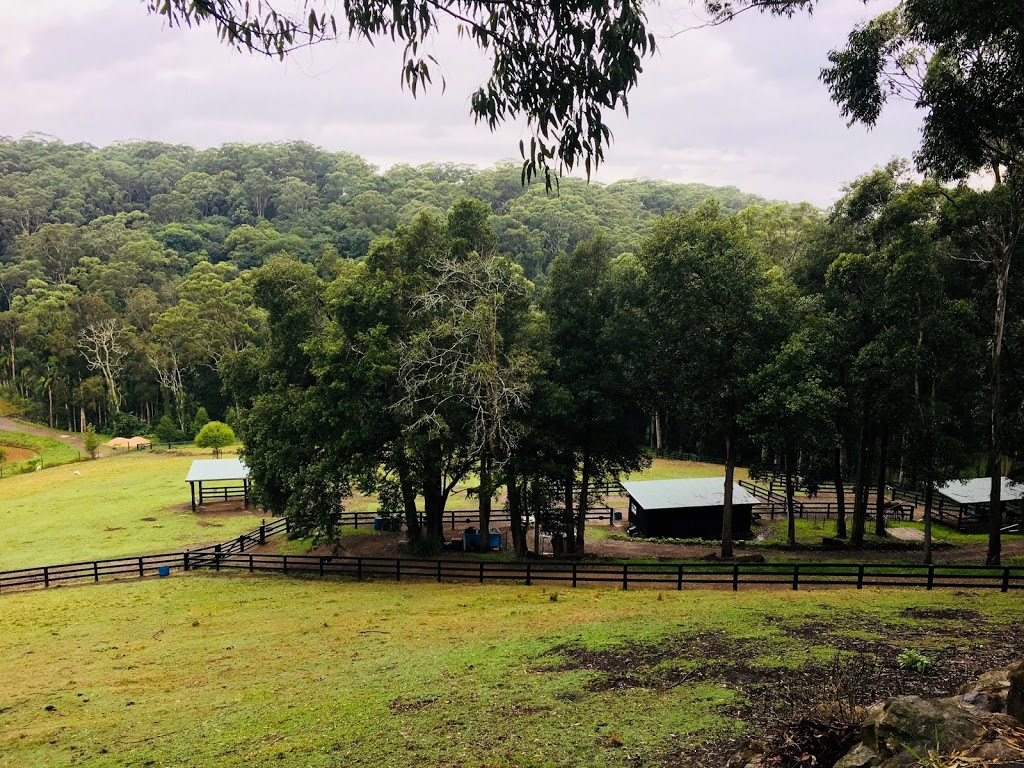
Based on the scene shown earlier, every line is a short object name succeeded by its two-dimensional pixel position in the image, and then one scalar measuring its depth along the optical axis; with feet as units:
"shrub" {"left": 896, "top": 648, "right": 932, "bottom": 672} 30.96
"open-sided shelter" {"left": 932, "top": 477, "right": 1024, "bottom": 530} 92.89
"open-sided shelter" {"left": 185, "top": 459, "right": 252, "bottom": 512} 104.01
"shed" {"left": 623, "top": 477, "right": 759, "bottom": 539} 88.22
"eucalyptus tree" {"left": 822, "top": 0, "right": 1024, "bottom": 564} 43.11
